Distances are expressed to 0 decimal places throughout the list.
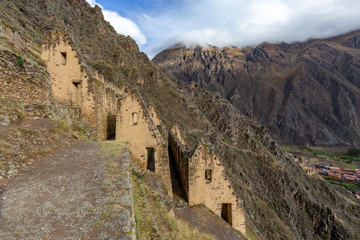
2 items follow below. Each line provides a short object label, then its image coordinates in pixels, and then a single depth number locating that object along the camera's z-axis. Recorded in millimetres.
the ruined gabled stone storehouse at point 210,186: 9961
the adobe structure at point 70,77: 10617
